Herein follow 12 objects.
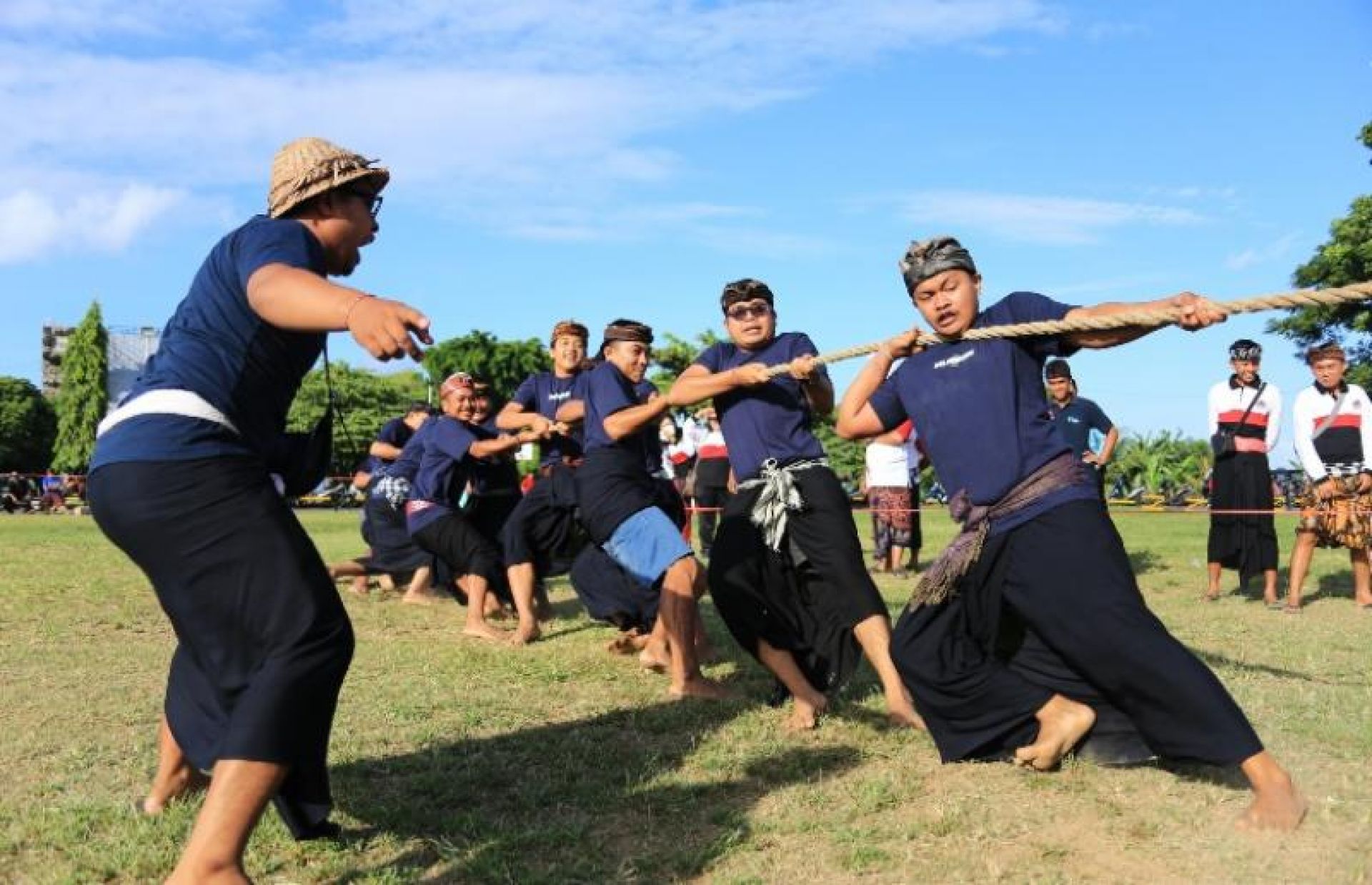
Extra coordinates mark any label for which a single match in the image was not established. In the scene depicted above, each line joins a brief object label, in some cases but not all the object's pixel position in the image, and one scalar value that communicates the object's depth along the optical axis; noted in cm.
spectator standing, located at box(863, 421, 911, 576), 1318
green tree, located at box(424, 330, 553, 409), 4700
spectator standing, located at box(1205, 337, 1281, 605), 1020
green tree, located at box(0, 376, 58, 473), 4919
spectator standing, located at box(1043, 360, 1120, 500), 1075
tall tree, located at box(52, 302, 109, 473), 4862
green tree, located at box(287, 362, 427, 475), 4434
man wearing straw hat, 302
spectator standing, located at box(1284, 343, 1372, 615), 961
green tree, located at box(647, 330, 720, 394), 4362
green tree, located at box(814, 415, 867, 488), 3659
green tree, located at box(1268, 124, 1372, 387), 2827
